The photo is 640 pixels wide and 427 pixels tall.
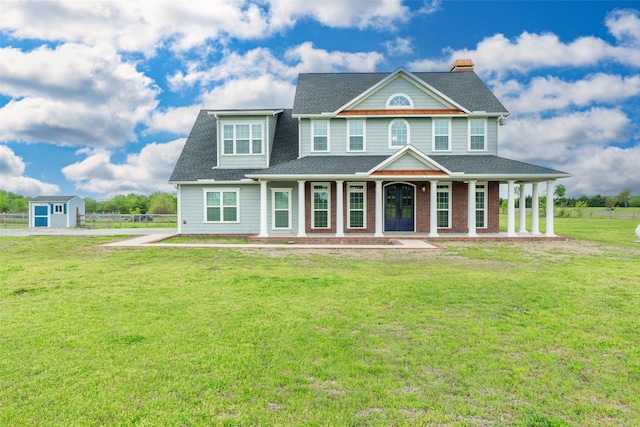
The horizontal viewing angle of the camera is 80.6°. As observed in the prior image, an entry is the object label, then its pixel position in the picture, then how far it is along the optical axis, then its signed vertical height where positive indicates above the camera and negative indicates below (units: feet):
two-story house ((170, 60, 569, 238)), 58.95 +6.92
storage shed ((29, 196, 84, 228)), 97.19 -0.58
